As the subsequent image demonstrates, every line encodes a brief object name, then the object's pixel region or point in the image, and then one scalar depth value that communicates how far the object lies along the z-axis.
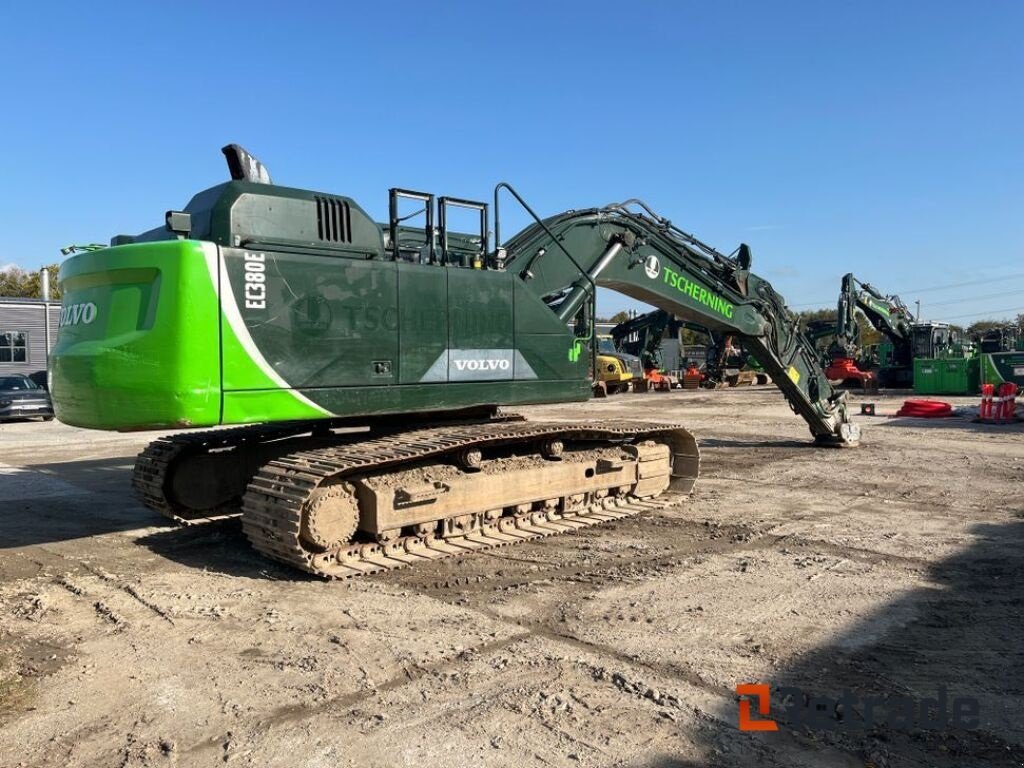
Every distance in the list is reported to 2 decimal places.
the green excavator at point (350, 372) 5.28
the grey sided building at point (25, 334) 29.61
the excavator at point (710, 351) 34.72
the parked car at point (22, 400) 21.03
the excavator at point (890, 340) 30.75
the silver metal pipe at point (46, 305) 29.16
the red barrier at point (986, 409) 17.75
